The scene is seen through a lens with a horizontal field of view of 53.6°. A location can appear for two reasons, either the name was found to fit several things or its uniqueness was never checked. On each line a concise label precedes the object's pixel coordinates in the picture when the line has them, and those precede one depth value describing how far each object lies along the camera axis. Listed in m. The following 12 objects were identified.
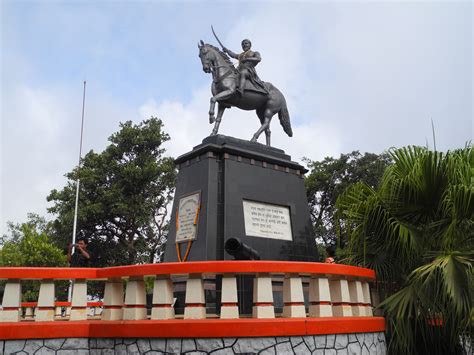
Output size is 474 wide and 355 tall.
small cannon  7.11
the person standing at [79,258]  10.14
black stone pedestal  9.75
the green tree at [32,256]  23.80
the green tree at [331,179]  32.22
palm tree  7.04
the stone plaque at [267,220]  10.24
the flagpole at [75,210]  25.51
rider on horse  11.97
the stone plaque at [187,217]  9.98
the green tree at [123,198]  29.08
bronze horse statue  11.72
